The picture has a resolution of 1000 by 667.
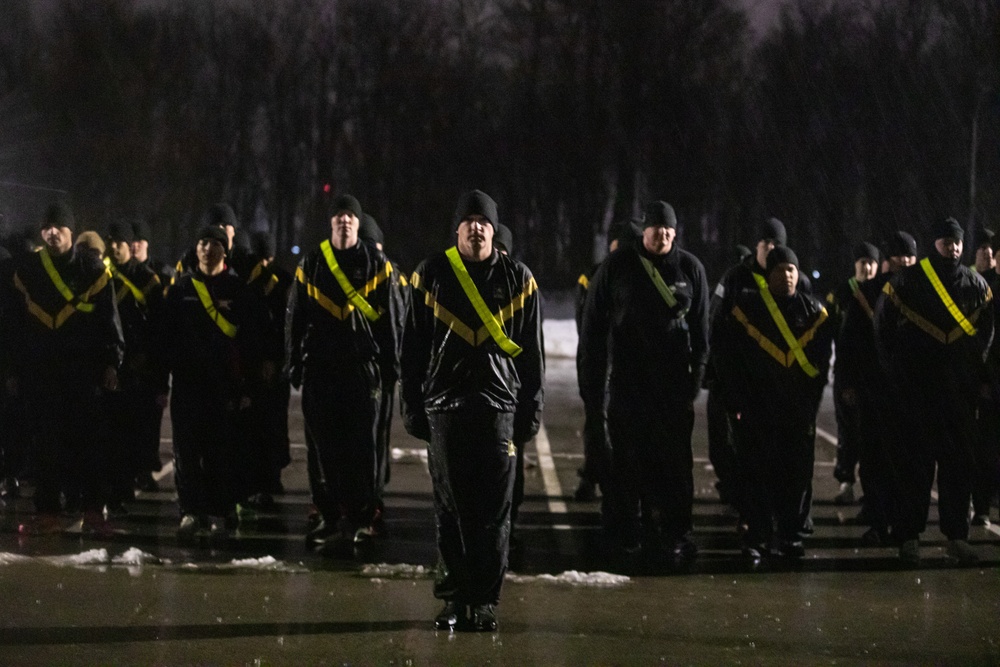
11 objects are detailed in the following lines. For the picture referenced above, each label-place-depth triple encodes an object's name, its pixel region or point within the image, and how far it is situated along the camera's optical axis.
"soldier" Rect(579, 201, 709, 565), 10.02
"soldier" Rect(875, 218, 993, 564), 10.22
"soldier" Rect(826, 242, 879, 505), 12.97
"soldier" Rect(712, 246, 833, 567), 10.34
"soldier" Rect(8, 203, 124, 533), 10.58
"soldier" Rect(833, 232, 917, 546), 10.90
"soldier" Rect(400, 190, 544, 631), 7.84
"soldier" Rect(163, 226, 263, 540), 10.57
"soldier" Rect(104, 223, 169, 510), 11.29
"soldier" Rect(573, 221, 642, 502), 10.97
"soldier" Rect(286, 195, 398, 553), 10.09
